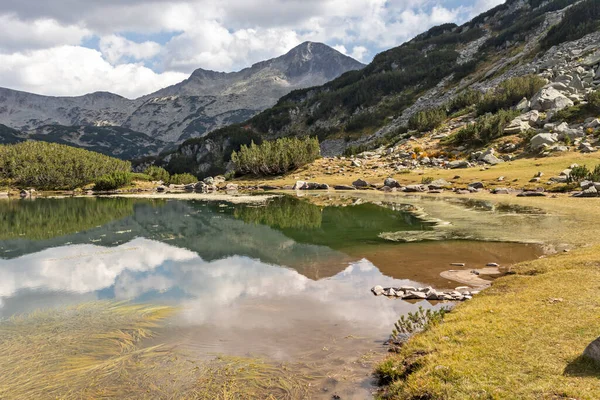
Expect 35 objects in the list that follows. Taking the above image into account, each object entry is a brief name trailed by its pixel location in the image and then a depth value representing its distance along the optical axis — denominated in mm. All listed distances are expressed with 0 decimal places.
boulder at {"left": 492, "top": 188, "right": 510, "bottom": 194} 47750
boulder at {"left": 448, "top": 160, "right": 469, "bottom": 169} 67000
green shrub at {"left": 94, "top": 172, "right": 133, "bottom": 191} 104625
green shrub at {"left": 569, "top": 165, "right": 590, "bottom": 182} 43875
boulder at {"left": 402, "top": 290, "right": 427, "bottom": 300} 15906
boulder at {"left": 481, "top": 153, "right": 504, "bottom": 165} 63122
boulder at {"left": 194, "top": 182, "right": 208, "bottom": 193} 91856
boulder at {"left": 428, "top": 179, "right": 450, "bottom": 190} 57344
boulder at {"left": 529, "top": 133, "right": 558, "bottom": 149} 59875
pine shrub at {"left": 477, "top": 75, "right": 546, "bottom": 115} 85625
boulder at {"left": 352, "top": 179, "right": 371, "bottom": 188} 68500
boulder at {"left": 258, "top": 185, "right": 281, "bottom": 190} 82250
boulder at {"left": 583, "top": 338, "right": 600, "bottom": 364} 7691
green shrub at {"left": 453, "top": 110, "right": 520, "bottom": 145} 71938
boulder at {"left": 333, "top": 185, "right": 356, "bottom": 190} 69838
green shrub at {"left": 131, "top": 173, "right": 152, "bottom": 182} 116100
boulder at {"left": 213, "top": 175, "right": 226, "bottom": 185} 101881
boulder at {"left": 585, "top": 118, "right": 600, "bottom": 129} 61031
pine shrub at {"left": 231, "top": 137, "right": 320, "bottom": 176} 93750
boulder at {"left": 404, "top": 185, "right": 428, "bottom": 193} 58750
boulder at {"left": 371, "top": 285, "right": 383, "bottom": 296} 16828
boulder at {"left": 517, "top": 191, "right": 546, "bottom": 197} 43403
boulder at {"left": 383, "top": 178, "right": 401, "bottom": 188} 63875
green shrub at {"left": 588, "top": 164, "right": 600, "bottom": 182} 42728
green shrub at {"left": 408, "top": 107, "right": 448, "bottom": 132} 97312
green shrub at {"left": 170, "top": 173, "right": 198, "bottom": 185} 122938
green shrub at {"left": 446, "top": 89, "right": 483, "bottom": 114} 101938
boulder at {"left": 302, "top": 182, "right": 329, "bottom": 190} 74562
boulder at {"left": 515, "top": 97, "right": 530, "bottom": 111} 78612
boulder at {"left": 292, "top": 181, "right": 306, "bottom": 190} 76812
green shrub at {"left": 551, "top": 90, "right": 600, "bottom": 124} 65938
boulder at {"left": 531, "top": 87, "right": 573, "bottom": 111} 71750
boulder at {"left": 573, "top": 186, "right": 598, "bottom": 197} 38625
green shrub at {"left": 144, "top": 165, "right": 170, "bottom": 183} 127212
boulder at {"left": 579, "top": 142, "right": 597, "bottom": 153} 53575
